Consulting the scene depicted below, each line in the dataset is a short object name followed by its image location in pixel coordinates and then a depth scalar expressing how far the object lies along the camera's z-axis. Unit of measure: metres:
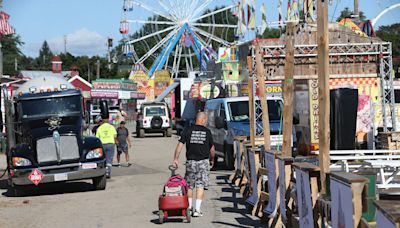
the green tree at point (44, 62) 165.50
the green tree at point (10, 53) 116.38
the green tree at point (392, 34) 87.81
